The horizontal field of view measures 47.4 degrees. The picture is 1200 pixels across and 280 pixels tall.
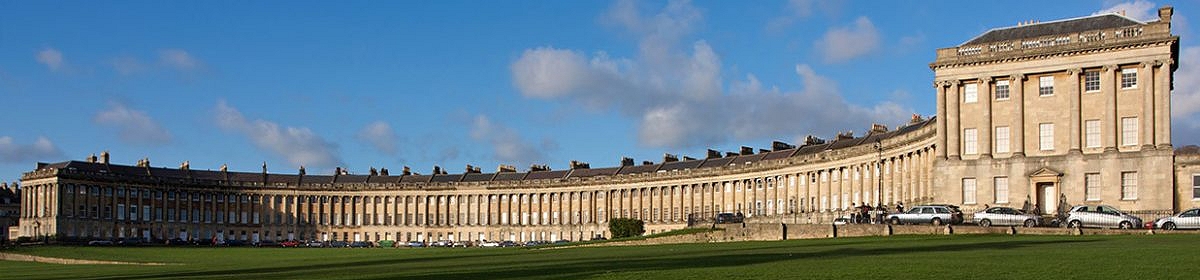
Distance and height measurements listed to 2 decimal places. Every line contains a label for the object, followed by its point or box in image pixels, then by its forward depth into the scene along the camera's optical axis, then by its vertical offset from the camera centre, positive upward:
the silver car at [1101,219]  54.19 -1.12
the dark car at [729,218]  76.29 -1.61
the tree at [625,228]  94.75 -2.62
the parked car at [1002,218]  56.66 -1.11
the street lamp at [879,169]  86.56 +1.38
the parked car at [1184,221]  52.41 -1.17
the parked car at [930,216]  58.31 -1.10
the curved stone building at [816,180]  62.94 +0.79
